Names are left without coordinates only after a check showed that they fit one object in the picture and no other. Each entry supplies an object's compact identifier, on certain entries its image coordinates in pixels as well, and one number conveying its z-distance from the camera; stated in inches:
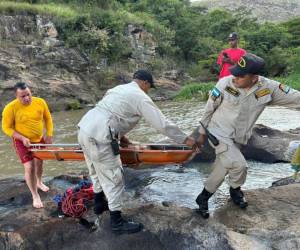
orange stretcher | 212.5
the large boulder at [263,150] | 339.9
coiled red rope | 216.2
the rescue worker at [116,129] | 187.3
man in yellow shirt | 243.9
